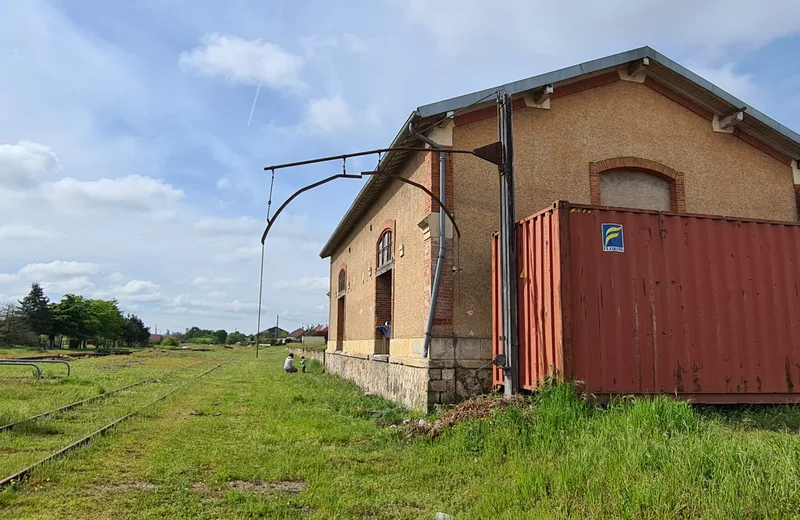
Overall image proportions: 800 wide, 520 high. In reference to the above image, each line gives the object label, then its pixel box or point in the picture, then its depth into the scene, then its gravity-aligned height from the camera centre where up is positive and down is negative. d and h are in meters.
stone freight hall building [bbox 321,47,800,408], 9.74 +3.18
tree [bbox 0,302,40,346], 55.97 +1.00
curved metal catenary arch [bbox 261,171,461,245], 8.02 +2.00
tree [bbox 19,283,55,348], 61.19 +2.44
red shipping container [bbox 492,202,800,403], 7.43 +0.49
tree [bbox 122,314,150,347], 84.19 +1.23
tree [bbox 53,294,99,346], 62.97 +2.36
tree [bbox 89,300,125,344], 72.01 +2.69
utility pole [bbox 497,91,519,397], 8.03 +1.33
